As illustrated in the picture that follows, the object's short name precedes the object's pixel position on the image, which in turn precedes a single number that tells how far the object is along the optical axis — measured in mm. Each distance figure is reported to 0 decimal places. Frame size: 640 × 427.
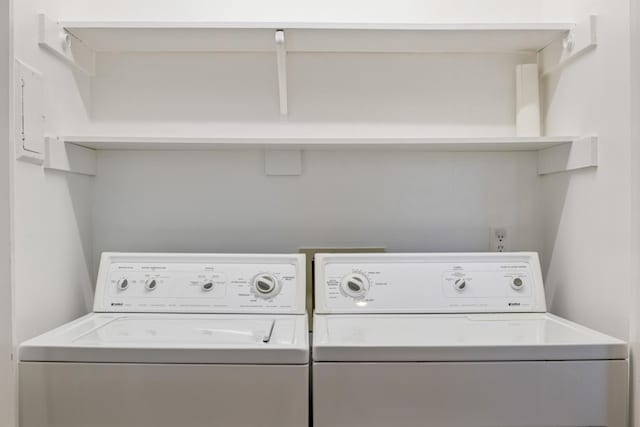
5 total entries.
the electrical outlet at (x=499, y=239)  1787
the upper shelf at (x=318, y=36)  1513
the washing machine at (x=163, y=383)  1113
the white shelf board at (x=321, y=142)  1515
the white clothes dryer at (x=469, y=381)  1113
